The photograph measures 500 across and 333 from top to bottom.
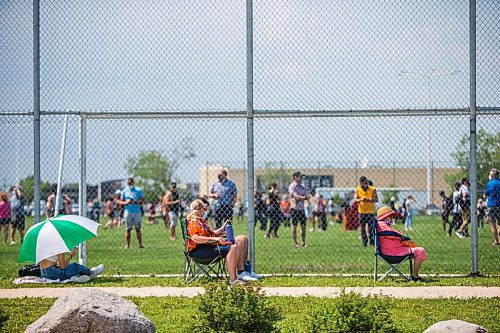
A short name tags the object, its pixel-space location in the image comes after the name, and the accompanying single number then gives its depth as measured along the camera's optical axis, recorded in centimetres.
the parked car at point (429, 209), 3016
